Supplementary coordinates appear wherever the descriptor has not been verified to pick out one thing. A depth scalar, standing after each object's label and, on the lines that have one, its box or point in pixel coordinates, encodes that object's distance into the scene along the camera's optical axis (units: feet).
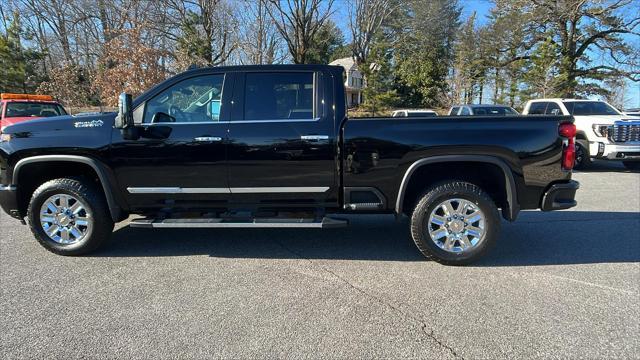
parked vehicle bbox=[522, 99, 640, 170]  33.32
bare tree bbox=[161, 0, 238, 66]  86.30
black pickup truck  13.15
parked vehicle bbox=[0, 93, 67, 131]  38.39
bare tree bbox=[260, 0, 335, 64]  85.40
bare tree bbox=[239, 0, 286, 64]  90.07
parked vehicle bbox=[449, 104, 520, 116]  49.74
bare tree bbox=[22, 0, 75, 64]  99.40
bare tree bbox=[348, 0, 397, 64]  98.68
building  128.18
